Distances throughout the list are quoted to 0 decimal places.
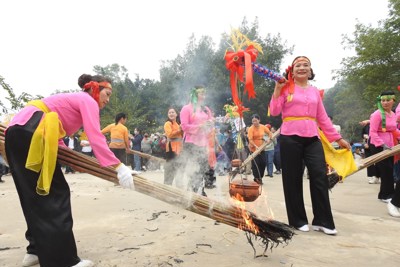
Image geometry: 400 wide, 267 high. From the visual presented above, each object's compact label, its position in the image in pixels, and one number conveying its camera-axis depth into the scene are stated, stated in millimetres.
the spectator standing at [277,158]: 10977
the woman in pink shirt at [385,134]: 5277
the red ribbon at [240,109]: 2909
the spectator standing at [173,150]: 5840
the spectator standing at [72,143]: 12688
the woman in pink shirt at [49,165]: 2416
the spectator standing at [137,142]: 14250
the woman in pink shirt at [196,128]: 5363
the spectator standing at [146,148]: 14406
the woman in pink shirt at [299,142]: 3760
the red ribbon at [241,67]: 2801
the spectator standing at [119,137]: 8469
